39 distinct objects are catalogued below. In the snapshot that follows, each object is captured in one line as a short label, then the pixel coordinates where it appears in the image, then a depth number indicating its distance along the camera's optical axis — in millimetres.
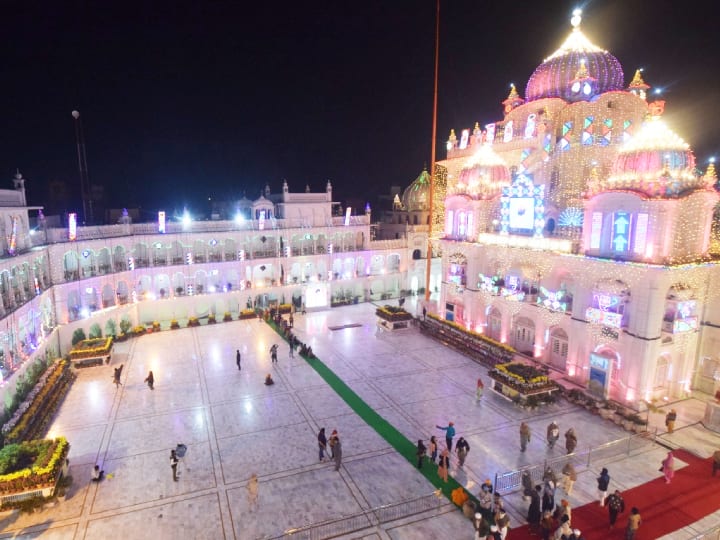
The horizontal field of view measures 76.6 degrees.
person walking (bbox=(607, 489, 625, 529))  13688
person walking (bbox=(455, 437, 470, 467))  17062
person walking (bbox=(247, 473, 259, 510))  14695
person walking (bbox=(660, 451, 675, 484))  15922
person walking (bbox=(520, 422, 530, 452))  18094
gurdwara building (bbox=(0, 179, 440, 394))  26031
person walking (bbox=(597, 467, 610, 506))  14828
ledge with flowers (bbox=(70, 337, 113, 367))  27375
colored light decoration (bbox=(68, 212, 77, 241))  30641
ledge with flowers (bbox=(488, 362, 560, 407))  22125
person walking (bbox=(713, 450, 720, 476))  16672
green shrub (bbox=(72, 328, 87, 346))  30219
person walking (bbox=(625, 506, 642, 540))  13062
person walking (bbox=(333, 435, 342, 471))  16891
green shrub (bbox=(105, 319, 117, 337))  33250
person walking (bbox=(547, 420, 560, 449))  18375
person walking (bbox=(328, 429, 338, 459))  16969
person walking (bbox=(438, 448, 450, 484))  16297
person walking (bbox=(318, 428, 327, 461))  17531
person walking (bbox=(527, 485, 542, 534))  13770
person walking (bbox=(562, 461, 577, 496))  15373
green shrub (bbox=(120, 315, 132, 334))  33625
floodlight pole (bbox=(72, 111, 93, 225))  38938
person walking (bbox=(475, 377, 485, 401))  22797
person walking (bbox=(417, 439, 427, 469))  17016
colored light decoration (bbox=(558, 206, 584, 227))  26984
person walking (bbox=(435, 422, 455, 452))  17922
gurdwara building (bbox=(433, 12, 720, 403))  21781
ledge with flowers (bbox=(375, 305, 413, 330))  34688
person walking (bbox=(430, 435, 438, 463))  17242
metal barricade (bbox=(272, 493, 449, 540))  13445
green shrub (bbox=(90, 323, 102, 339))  31711
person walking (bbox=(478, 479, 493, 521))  14156
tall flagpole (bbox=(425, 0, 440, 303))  35125
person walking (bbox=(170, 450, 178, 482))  16141
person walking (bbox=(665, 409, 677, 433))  19547
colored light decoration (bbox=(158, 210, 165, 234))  36062
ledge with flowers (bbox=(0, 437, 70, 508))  14836
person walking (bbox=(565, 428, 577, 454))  17859
